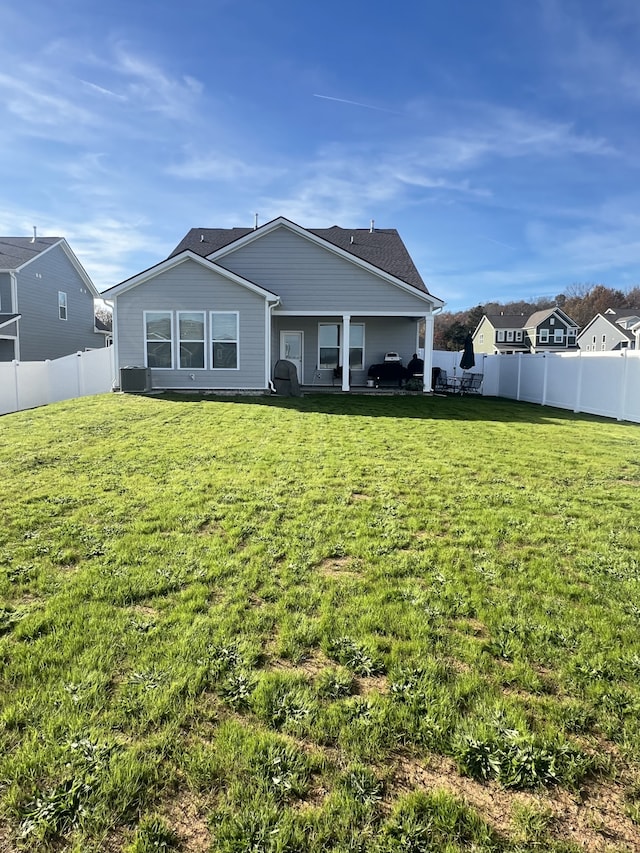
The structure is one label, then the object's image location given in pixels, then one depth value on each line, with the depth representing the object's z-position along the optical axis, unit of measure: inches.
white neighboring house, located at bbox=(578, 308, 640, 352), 1925.4
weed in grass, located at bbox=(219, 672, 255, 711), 90.9
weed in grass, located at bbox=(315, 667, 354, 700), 93.4
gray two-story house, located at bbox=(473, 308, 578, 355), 2209.6
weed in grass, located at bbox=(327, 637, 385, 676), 101.3
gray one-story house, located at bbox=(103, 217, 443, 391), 560.4
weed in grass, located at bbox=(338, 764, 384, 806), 71.4
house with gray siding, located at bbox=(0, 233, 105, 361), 851.4
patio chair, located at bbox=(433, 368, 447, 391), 784.3
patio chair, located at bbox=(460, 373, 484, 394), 756.0
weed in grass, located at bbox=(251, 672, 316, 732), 86.4
